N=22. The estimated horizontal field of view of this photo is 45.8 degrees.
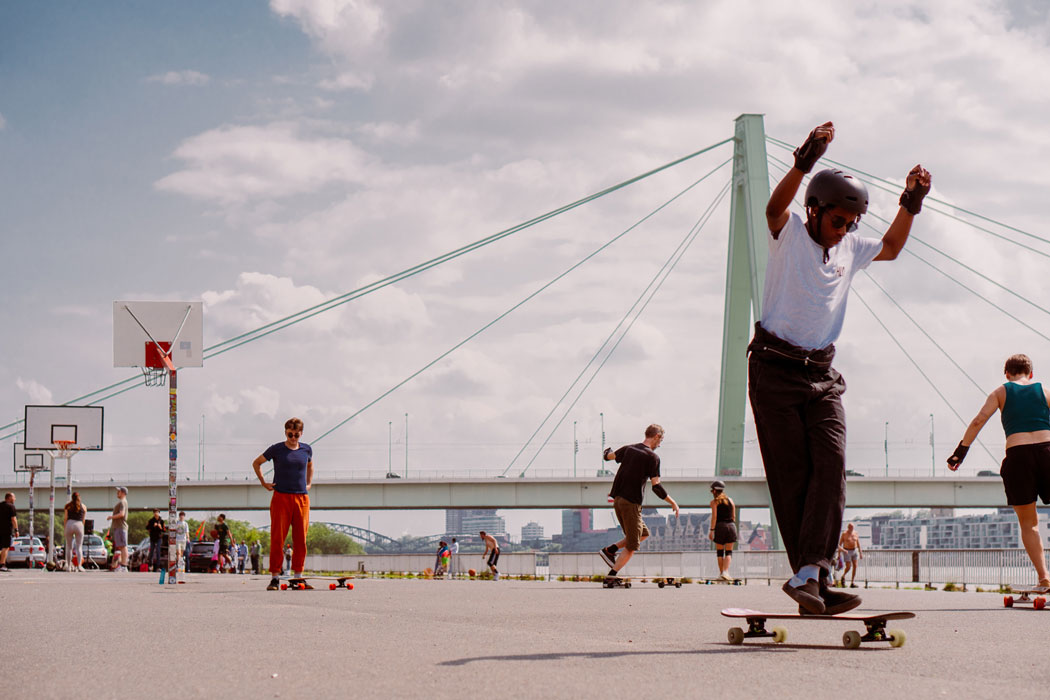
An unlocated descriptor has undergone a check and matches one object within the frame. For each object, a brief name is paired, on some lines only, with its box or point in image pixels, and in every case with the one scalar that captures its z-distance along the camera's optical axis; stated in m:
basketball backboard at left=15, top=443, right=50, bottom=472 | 45.61
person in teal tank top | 9.23
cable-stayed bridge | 39.41
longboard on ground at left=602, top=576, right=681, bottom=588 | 14.25
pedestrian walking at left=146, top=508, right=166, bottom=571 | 29.73
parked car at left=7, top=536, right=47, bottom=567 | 43.44
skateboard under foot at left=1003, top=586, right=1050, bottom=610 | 9.05
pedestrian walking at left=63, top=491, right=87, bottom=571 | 26.09
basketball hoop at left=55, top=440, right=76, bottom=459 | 36.91
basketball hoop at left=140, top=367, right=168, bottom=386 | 24.52
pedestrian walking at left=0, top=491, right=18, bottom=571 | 23.83
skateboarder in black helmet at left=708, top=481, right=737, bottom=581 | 17.73
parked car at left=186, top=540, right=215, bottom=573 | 39.84
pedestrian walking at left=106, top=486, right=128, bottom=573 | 26.12
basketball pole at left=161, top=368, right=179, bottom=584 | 17.00
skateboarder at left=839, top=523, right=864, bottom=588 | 19.14
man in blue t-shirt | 11.77
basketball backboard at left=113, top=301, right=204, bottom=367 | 19.09
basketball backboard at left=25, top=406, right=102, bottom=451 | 39.31
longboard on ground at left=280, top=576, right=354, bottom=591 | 12.17
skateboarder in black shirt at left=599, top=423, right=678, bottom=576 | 13.91
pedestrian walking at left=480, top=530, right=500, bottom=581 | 33.35
